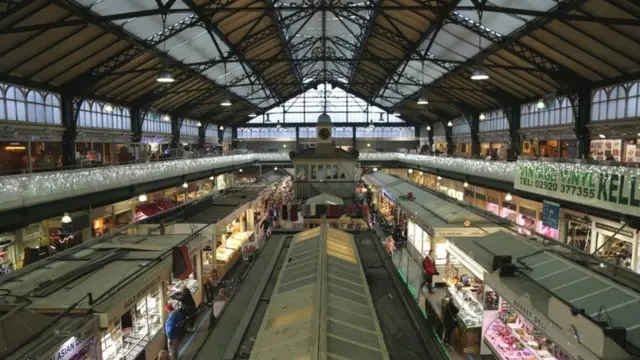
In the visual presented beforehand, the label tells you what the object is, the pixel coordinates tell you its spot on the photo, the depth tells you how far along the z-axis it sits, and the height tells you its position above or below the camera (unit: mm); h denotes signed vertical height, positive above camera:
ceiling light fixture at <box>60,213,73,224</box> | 13361 -2127
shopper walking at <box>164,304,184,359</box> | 9383 -3829
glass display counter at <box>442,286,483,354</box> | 9242 -3709
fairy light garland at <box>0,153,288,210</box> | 11619 -1124
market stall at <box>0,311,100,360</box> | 5180 -2338
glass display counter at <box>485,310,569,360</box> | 6992 -3317
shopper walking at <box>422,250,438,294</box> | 12180 -3401
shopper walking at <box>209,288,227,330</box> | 10259 -3559
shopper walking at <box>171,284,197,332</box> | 10203 -3618
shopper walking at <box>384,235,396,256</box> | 16827 -3819
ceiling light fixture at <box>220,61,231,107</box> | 22031 +2188
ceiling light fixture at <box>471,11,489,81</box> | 14355 +2301
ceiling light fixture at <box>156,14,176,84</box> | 14394 +2262
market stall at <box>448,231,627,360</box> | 5078 -2161
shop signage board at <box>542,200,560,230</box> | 13898 -2166
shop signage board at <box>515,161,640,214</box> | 9633 -1000
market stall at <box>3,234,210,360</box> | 6642 -2242
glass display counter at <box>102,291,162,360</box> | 7043 -3210
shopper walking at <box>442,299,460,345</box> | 9453 -3660
